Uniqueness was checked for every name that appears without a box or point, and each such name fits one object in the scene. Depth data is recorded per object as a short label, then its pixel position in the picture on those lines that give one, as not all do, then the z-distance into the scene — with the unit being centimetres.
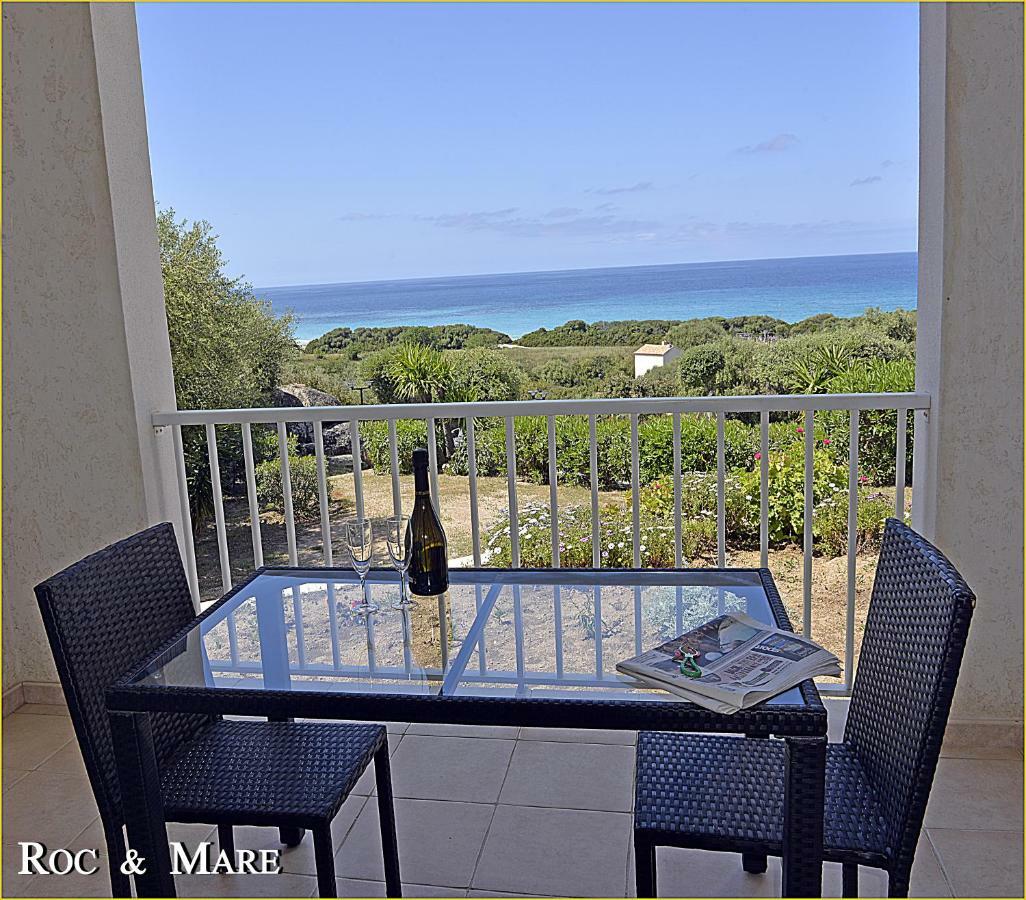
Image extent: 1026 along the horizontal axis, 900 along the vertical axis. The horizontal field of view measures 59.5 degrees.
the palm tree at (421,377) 1145
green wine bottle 198
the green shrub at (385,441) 907
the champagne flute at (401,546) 195
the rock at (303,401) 883
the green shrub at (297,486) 781
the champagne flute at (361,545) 194
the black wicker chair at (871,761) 146
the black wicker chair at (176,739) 172
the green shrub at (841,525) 689
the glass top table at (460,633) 158
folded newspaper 144
